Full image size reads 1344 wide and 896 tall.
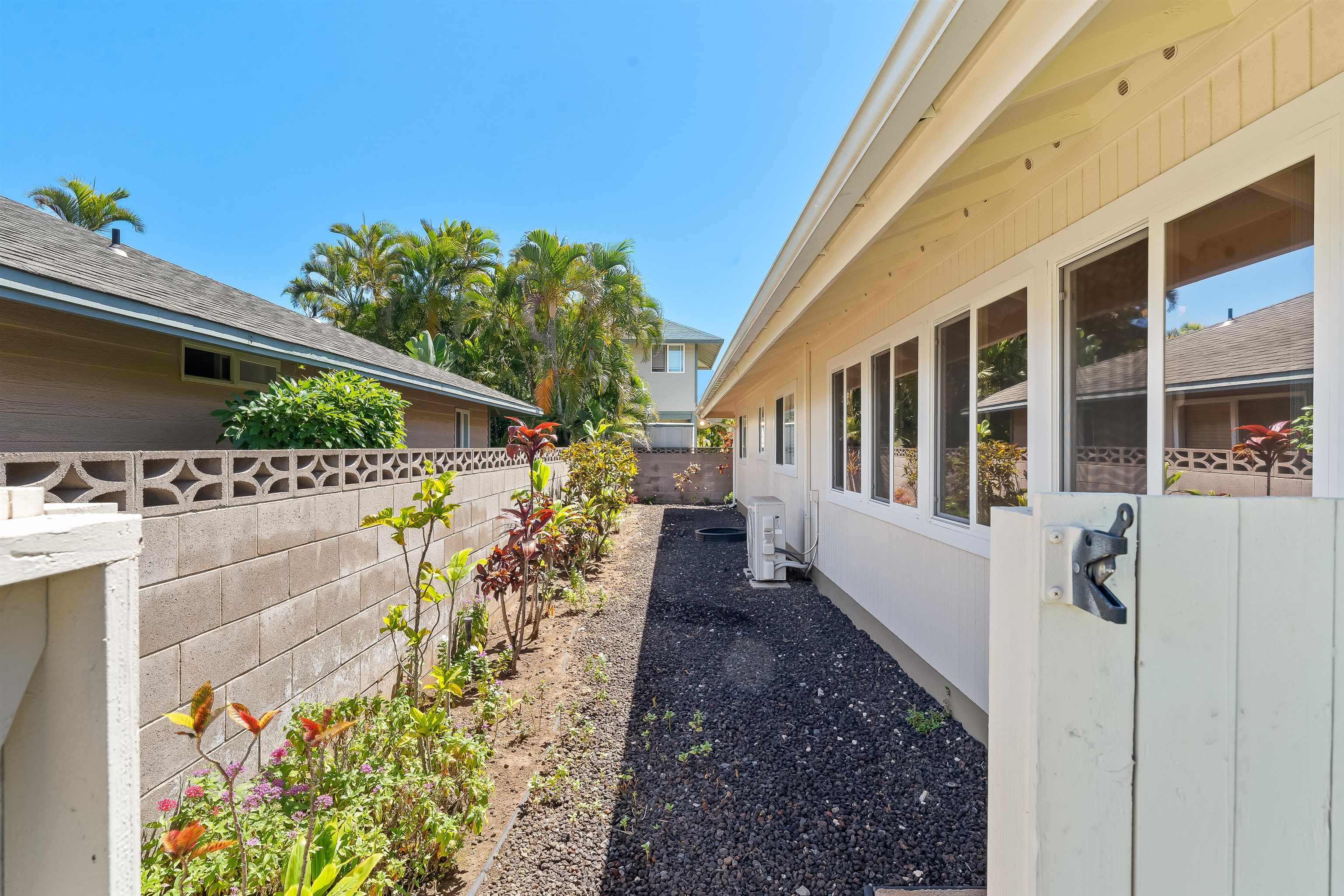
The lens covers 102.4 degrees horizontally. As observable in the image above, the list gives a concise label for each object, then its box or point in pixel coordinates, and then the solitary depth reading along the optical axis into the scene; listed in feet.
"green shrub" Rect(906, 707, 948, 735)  10.52
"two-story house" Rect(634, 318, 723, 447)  73.26
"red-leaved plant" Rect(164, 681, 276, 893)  4.30
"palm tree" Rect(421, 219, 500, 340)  63.57
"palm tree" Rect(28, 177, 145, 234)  48.93
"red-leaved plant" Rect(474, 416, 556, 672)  14.69
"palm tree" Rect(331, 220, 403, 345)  67.97
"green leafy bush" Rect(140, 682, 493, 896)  5.70
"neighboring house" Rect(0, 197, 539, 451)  10.53
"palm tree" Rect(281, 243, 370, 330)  69.77
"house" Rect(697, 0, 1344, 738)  5.09
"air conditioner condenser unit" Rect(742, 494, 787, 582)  21.06
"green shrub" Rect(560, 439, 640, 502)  28.84
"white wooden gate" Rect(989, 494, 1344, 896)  3.15
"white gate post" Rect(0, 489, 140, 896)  1.88
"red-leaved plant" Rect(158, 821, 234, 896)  3.96
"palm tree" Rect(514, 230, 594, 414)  50.06
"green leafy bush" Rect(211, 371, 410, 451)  12.38
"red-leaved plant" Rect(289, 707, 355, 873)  5.11
